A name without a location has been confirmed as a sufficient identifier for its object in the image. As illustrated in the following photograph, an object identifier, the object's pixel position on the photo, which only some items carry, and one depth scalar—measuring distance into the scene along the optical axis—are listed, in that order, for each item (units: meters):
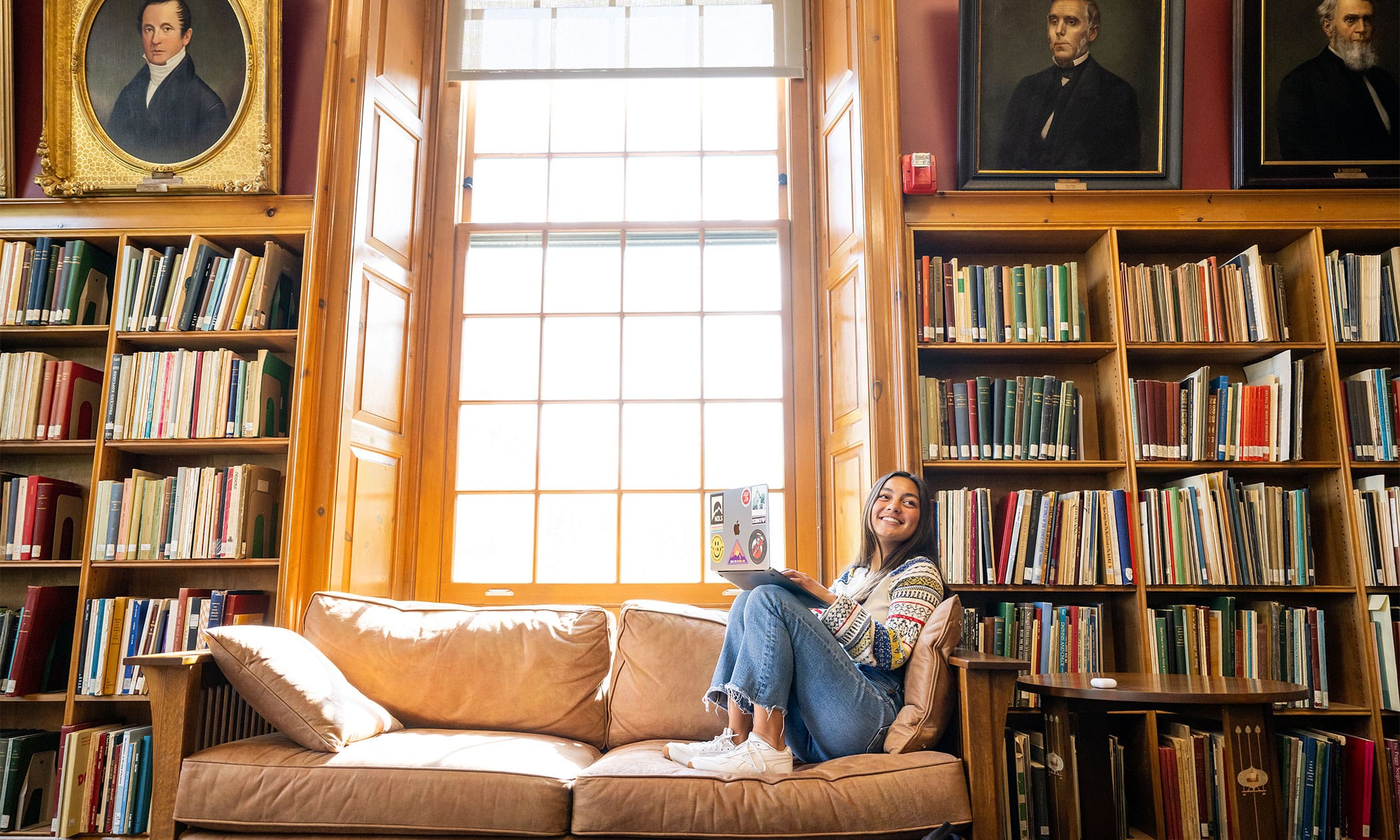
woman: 2.25
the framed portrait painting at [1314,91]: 3.19
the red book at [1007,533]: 3.02
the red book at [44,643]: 3.01
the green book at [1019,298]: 3.15
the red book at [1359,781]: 2.75
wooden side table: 2.11
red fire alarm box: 3.17
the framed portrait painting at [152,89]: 3.33
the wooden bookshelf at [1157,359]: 2.96
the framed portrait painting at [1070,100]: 3.22
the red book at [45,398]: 3.19
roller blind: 3.71
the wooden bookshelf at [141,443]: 3.13
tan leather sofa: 2.06
